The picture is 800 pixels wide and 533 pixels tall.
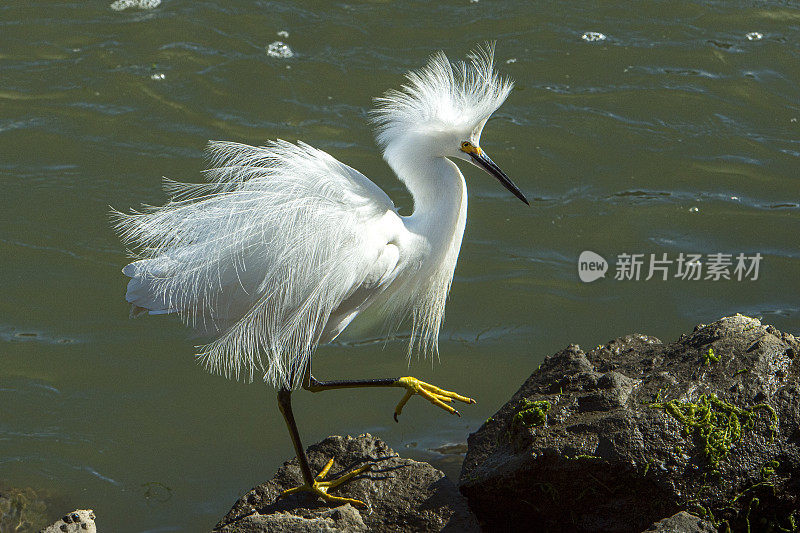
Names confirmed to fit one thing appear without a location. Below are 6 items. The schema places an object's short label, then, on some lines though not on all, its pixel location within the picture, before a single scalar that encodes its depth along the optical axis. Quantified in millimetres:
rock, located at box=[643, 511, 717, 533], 6094
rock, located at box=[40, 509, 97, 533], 7676
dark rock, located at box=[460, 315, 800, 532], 6551
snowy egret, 7816
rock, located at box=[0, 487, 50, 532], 9000
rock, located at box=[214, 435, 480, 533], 6625
